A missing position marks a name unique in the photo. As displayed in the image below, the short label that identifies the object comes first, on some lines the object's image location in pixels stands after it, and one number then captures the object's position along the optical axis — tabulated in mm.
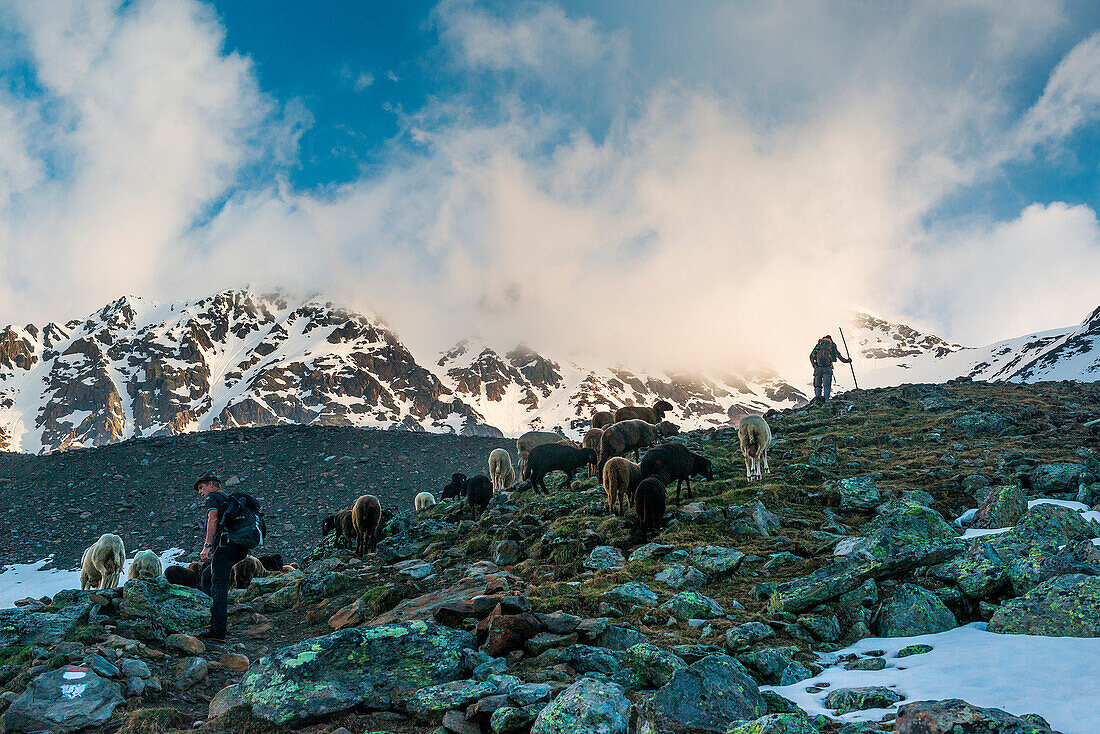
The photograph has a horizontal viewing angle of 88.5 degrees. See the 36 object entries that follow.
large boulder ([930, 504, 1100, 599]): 6344
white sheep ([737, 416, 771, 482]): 16203
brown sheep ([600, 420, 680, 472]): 19422
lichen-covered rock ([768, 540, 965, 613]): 7016
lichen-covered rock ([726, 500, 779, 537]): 10875
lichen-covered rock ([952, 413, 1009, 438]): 18109
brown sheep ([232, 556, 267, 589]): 15916
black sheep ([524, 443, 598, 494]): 19328
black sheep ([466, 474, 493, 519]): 19144
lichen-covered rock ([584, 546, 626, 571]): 9977
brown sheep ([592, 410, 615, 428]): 26281
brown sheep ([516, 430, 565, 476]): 25172
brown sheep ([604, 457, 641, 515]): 13633
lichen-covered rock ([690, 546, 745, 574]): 9008
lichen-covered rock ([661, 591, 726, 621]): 7379
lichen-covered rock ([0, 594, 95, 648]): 7668
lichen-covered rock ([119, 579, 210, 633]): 8555
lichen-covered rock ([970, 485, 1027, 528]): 9289
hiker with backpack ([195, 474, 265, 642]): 8594
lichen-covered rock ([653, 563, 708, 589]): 8594
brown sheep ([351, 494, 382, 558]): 17230
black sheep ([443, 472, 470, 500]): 26094
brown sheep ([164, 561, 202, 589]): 15008
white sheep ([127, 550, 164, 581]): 17047
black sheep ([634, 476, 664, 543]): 11789
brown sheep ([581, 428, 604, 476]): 20672
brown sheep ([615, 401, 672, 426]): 25844
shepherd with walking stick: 30219
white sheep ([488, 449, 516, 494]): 23922
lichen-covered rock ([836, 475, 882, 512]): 11773
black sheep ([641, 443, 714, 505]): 14352
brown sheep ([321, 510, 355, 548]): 18672
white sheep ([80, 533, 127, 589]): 15305
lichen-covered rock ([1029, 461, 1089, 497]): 10688
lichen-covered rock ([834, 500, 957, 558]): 7867
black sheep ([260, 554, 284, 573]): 19250
